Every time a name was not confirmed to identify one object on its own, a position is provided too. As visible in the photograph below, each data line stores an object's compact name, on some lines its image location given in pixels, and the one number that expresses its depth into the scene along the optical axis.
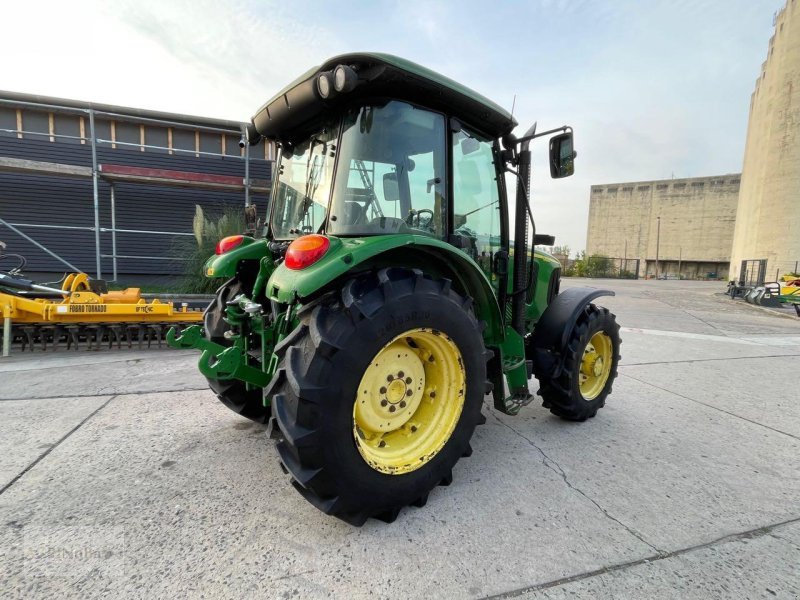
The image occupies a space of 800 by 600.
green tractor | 1.81
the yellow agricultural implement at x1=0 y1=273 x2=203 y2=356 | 5.09
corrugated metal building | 9.82
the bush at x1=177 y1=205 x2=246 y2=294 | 8.62
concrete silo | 20.23
